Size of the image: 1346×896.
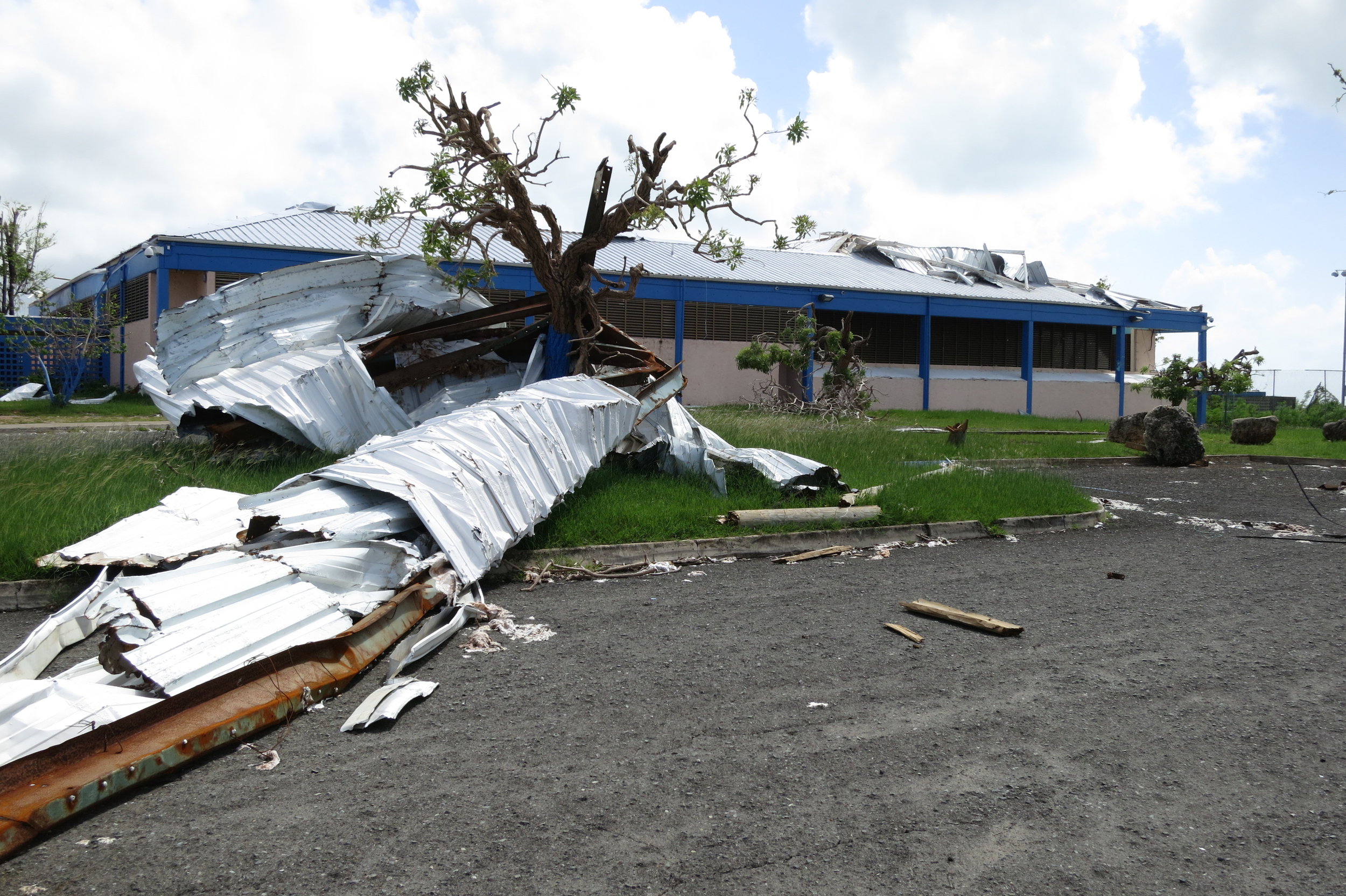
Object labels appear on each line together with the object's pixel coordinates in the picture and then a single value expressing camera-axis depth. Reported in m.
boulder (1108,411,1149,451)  18.05
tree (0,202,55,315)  27.50
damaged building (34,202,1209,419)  21.67
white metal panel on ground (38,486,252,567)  5.52
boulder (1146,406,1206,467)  15.97
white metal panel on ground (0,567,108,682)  4.26
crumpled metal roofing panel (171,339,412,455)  10.21
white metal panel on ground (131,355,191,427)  10.48
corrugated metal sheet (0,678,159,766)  3.23
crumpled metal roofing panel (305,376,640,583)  6.06
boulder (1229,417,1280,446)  21.23
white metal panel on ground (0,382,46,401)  22.33
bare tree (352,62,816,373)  11.48
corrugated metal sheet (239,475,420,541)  5.55
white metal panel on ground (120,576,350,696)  3.84
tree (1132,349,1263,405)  23.44
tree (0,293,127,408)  20.31
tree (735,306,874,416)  20.83
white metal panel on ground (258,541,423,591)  5.04
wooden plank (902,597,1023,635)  5.37
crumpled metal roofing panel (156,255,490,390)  11.61
